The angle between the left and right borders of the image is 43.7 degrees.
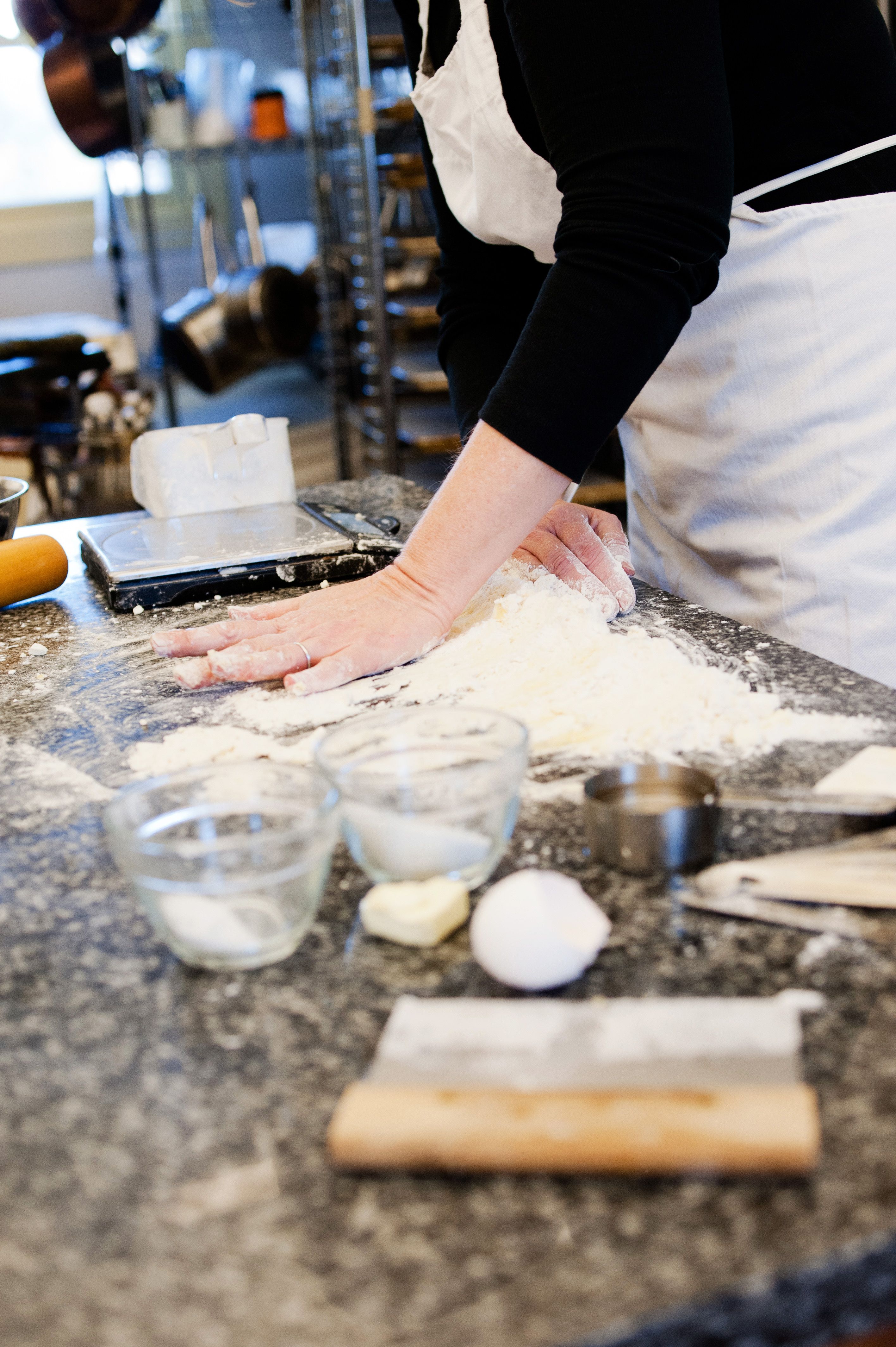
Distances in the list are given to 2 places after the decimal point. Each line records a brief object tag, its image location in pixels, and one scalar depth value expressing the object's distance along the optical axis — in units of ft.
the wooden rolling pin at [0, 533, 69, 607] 3.54
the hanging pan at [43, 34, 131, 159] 11.18
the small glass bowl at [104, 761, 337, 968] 1.58
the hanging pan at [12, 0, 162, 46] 10.11
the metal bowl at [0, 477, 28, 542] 3.88
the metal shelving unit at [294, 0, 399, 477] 8.60
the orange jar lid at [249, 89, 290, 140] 11.59
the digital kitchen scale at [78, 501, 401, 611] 3.55
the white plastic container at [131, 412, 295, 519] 4.08
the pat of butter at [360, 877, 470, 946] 1.64
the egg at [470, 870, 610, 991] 1.50
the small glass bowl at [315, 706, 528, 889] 1.74
